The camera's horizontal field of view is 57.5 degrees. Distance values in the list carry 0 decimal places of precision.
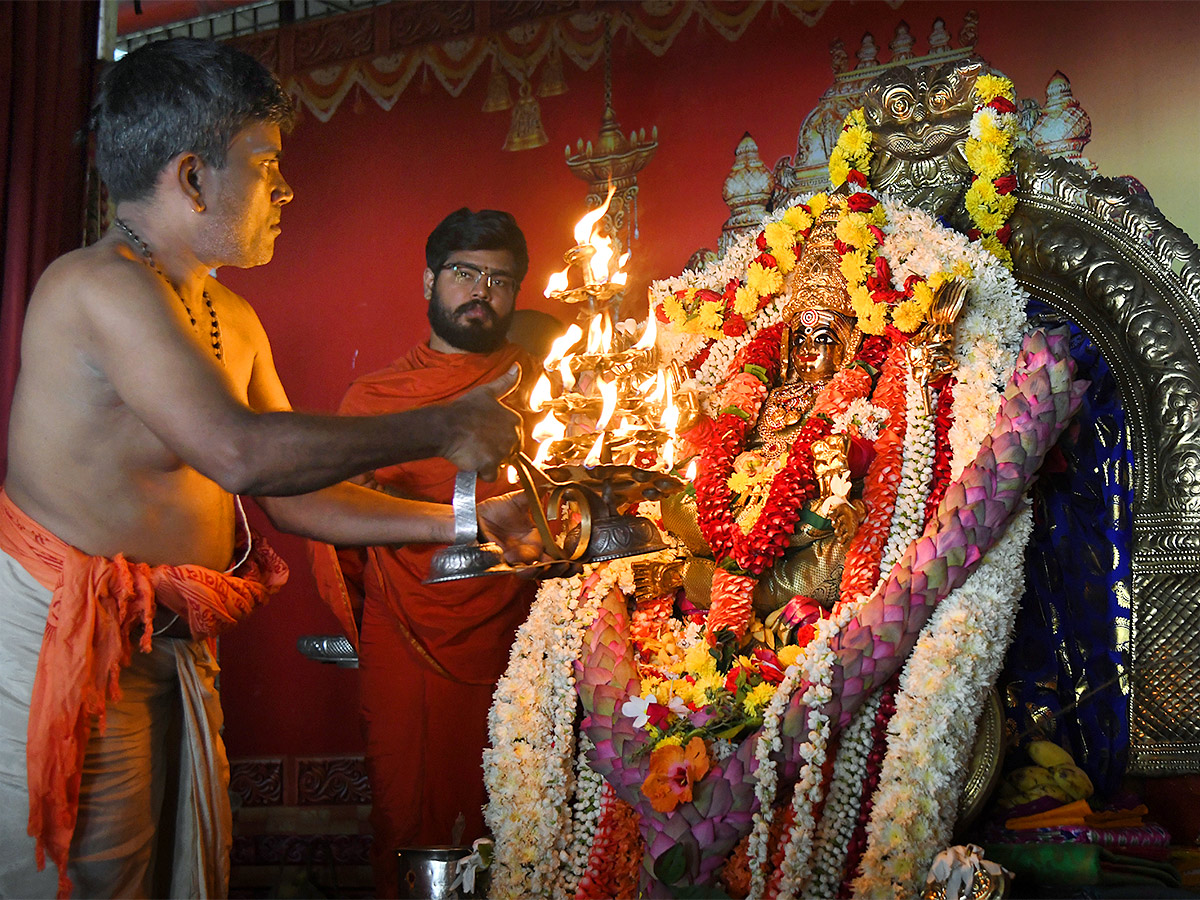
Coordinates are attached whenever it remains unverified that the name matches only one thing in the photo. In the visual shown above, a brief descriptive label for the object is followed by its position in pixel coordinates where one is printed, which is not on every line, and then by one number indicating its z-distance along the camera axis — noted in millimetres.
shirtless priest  1988
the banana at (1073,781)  3070
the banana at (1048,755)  3127
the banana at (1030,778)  3090
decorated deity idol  2879
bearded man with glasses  4043
